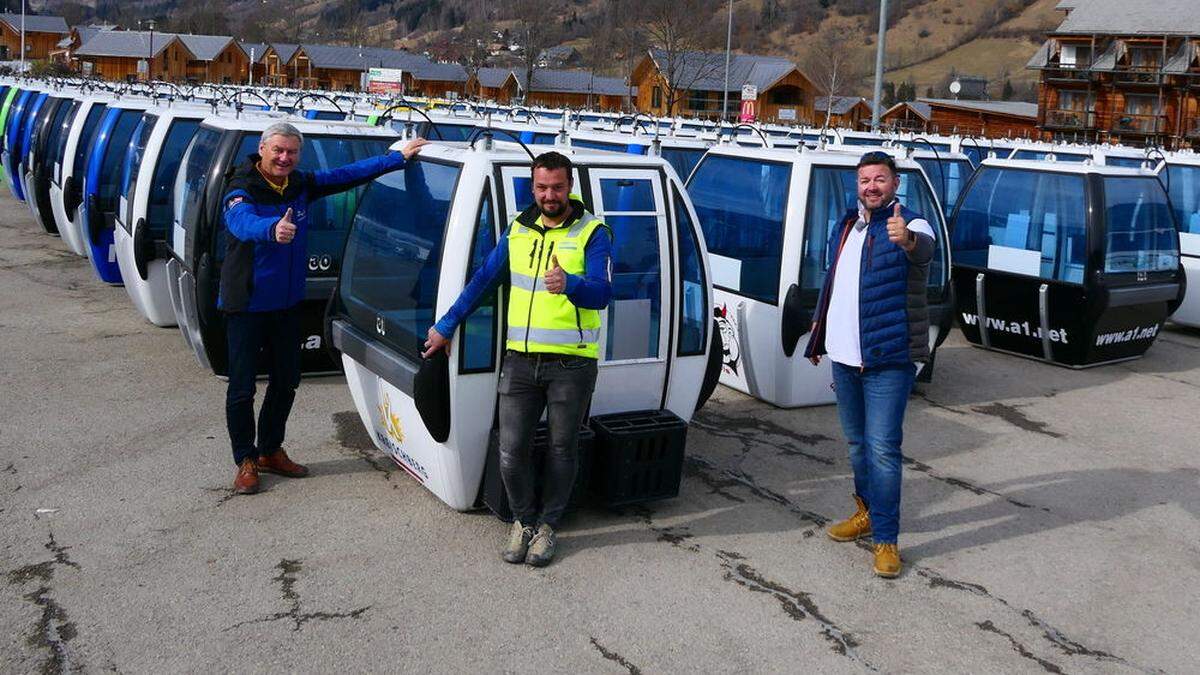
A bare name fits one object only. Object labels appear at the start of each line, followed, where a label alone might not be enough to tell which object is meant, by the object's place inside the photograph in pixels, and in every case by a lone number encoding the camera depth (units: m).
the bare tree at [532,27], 59.12
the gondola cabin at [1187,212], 13.05
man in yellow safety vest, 5.25
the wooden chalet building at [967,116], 66.00
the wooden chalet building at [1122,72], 59.78
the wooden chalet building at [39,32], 130.62
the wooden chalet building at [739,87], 62.94
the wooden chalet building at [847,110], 66.29
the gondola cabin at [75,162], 13.02
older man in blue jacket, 6.01
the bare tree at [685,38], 44.00
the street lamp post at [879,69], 19.59
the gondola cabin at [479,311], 5.62
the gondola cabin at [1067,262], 10.48
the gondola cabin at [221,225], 7.82
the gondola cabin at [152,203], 9.42
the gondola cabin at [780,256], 8.61
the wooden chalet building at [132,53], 99.81
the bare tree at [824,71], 64.56
